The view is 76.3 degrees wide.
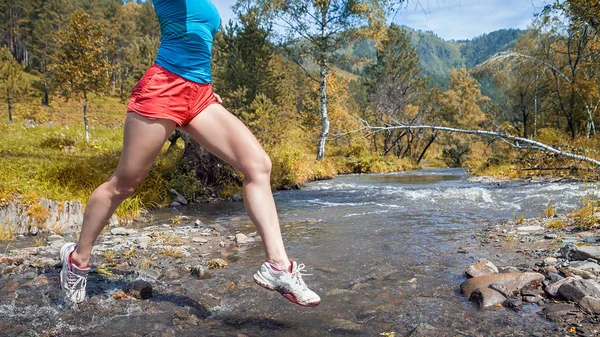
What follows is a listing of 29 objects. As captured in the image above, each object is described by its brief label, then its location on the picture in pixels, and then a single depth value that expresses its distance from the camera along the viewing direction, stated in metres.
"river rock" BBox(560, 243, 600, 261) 3.23
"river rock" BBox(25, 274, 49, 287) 2.87
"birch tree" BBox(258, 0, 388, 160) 19.44
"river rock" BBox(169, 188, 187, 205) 8.50
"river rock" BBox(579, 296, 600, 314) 2.25
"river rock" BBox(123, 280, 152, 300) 2.71
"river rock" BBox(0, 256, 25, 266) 3.50
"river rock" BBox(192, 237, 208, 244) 4.77
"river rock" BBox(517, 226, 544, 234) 4.91
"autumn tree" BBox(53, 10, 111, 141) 17.98
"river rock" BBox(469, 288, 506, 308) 2.54
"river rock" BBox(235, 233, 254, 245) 4.77
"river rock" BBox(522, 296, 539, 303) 2.55
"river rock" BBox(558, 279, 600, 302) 2.40
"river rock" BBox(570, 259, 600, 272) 2.95
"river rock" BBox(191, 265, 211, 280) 3.26
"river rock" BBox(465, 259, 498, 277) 3.13
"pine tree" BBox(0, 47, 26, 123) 27.05
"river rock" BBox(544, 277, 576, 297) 2.57
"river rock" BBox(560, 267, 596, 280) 2.80
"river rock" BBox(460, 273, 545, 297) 2.76
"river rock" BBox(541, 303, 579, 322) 2.26
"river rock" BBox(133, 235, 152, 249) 4.33
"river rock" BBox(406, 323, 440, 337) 2.08
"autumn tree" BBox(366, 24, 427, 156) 31.89
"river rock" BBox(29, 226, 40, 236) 5.19
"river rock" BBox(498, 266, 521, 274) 3.15
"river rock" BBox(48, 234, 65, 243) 4.64
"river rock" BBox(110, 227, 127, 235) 5.05
